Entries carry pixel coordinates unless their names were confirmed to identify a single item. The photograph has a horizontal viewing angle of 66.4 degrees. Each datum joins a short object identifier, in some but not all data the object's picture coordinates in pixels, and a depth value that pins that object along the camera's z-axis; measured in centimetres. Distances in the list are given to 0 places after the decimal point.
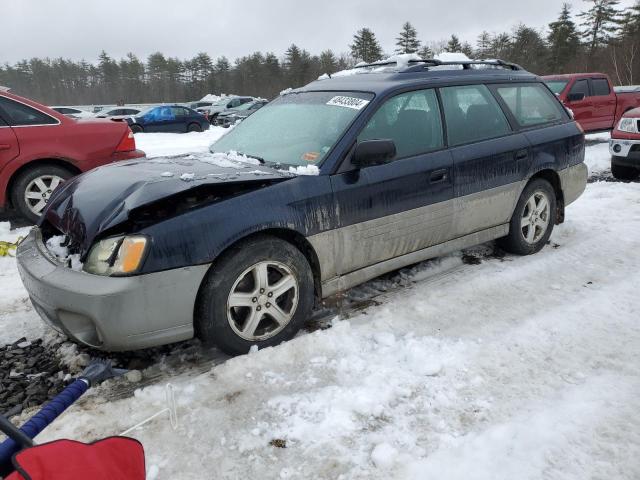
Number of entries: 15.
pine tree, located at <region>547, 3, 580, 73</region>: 4572
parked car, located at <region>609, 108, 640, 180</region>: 764
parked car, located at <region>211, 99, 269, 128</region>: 2352
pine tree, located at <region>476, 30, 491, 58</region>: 5409
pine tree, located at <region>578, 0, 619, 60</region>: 4397
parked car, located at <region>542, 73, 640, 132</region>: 1223
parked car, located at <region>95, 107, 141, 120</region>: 2855
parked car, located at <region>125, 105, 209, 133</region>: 2039
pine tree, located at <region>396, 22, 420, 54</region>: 5584
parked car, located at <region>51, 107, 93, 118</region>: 2882
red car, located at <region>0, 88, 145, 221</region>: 565
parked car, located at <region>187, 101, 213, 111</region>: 3923
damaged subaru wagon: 261
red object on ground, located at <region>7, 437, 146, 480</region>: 123
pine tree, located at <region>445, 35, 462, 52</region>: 5247
